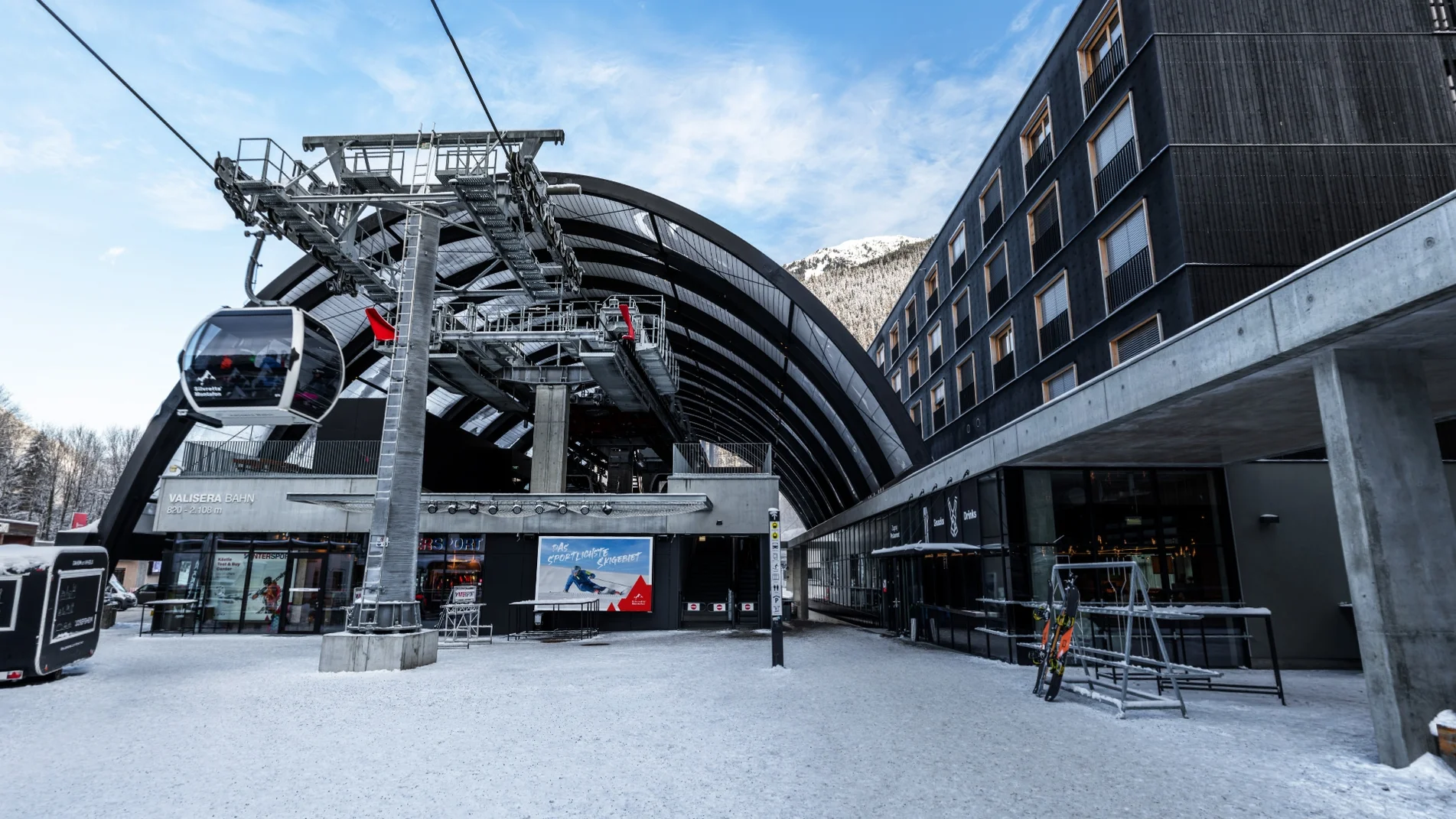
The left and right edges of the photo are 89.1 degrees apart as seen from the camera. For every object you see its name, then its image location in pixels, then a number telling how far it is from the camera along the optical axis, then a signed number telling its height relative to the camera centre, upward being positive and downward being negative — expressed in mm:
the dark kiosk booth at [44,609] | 11688 -877
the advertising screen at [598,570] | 23547 -557
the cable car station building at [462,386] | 16203 +4950
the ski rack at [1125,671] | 8695 -1605
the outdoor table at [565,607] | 21938 -1937
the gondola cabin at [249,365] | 14406 +3648
